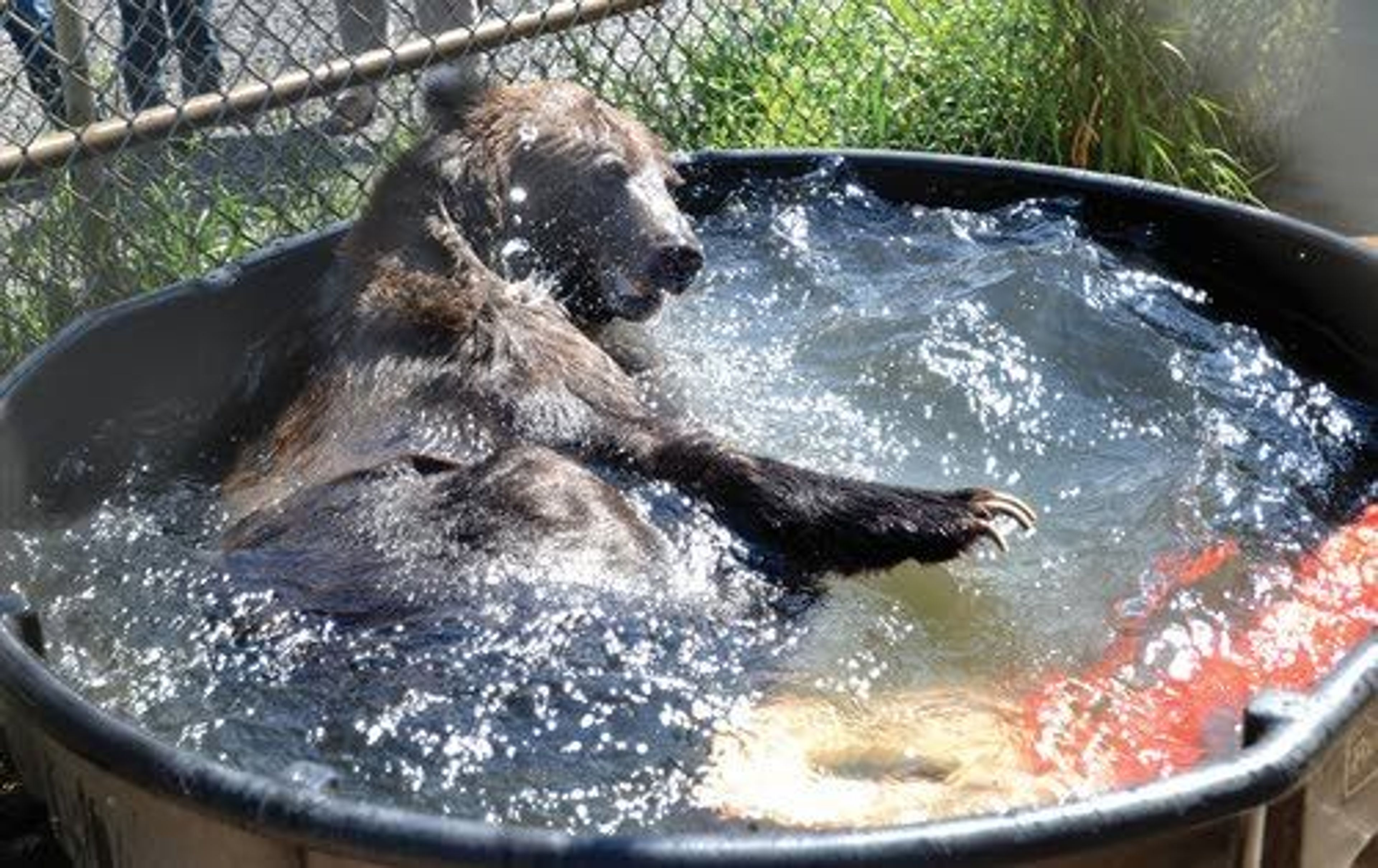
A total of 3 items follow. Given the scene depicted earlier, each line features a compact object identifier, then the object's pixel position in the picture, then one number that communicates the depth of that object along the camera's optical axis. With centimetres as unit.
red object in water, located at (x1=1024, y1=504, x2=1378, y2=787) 369
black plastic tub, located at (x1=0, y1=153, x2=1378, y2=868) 260
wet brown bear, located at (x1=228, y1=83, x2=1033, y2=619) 418
